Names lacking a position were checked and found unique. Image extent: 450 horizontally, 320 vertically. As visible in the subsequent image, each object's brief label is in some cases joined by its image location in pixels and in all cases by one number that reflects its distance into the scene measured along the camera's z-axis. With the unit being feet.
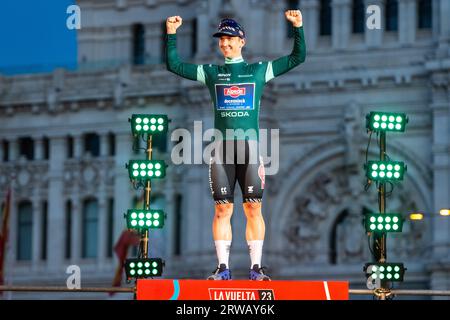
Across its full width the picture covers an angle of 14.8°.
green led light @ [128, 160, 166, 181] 94.02
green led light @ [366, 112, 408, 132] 97.35
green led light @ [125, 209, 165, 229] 92.63
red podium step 74.64
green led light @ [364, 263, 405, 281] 90.22
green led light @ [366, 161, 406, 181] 94.38
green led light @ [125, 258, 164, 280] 91.45
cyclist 82.07
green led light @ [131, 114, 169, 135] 94.94
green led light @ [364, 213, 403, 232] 93.61
